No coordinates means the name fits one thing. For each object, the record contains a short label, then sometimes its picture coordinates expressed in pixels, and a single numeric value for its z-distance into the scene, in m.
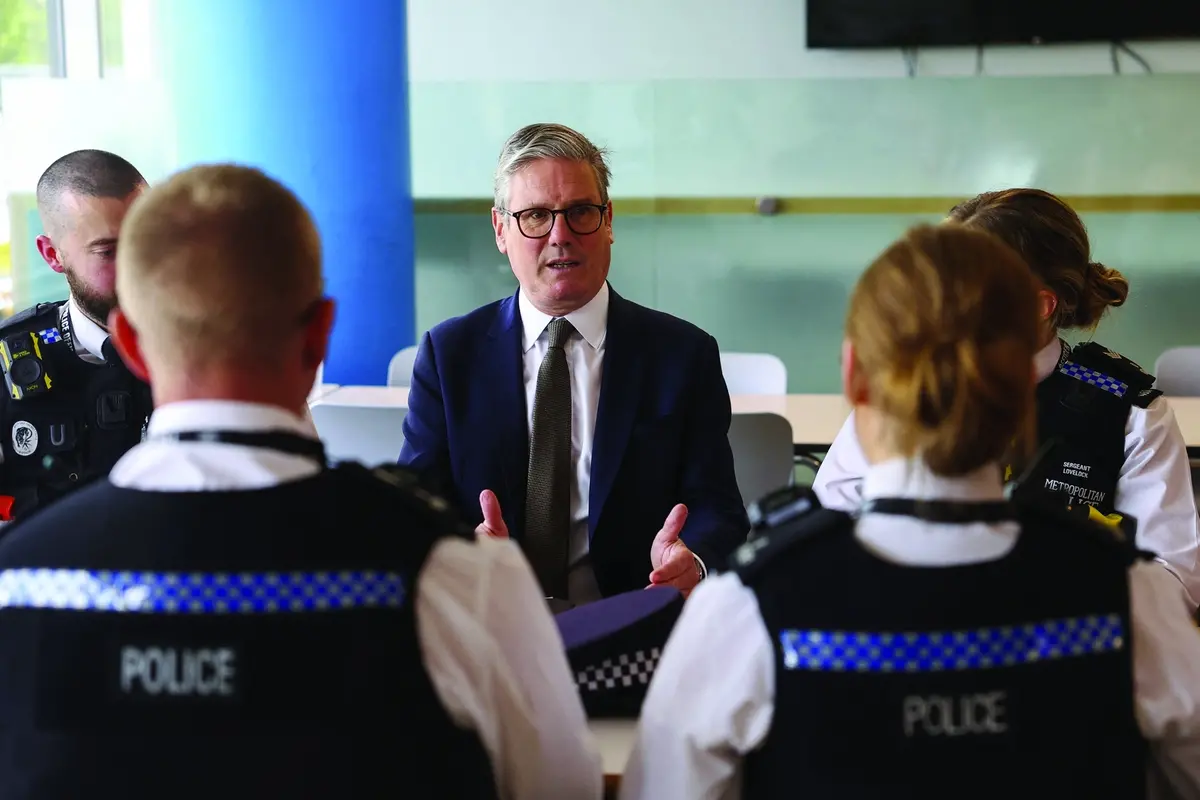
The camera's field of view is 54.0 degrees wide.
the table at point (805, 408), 3.13
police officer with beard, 2.13
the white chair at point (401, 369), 4.02
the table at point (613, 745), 1.27
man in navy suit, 2.08
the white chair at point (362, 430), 2.71
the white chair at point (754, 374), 3.89
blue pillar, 4.39
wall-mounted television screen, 5.69
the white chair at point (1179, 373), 4.03
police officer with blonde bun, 1.05
